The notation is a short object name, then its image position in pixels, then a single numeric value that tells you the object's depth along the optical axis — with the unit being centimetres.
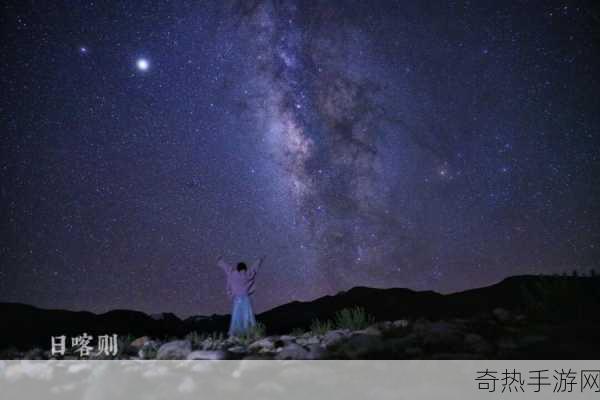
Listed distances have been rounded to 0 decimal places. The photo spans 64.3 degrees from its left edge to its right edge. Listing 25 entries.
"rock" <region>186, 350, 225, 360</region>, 734
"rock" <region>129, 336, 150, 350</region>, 1054
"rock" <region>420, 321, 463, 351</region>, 657
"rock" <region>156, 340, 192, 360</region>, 850
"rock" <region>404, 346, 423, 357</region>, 628
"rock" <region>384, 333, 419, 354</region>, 651
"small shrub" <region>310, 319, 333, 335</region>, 1014
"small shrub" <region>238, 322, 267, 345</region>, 1010
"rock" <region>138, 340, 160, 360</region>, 899
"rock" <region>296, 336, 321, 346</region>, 840
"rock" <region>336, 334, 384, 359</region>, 657
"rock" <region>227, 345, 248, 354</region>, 823
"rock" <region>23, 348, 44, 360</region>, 1002
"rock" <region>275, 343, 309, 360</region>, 692
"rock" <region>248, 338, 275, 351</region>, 833
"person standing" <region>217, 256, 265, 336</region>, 1141
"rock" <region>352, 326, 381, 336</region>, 794
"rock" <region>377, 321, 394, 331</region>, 846
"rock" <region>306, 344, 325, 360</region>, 679
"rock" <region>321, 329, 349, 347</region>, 791
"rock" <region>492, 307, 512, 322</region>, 821
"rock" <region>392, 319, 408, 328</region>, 845
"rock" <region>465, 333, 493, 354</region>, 619
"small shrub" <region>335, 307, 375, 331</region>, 1013
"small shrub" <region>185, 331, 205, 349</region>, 973
